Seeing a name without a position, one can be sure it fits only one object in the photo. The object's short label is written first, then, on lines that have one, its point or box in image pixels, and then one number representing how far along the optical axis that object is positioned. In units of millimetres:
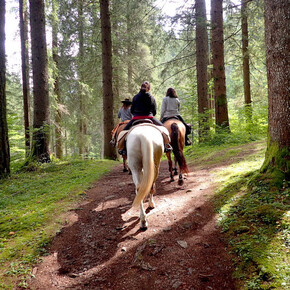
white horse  3615
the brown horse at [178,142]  6073
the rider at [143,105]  5121
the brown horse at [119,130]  8203
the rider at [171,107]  7043
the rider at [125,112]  8787
